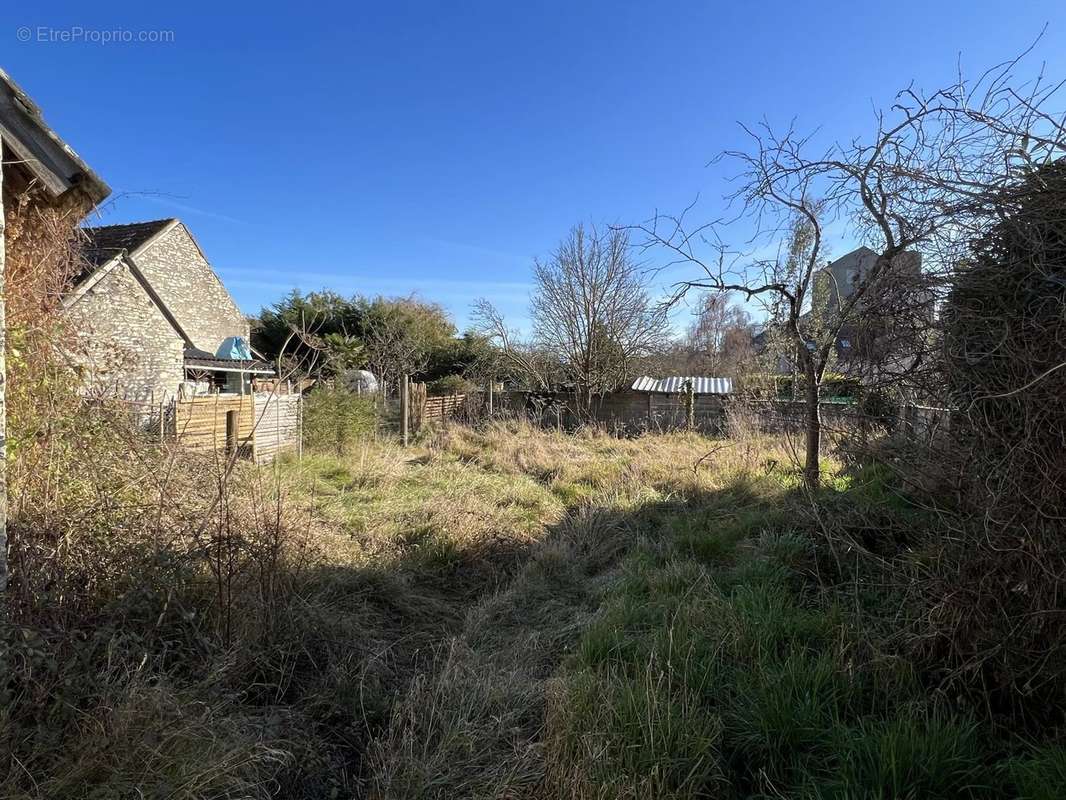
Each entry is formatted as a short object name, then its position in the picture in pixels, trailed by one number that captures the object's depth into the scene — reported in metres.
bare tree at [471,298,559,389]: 18.86
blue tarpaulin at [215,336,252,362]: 16.89
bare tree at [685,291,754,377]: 28.73
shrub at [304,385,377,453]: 10.77
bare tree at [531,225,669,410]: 17.67
